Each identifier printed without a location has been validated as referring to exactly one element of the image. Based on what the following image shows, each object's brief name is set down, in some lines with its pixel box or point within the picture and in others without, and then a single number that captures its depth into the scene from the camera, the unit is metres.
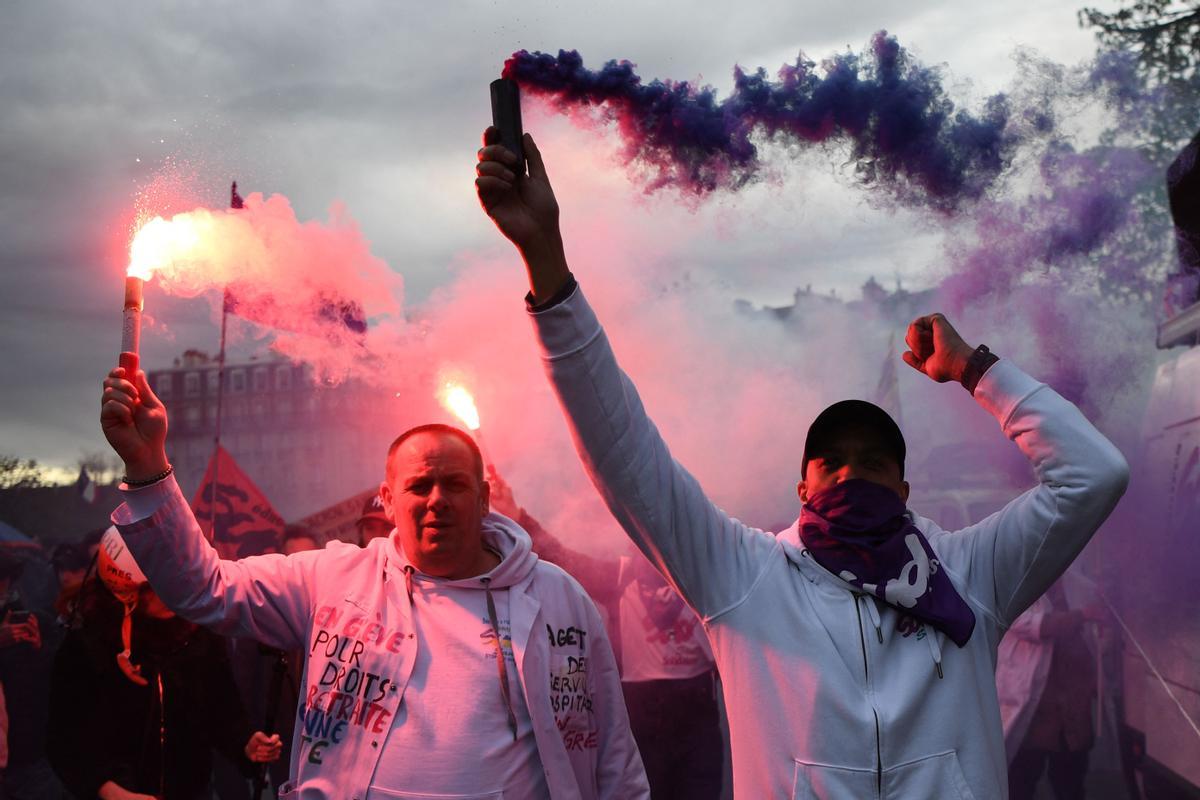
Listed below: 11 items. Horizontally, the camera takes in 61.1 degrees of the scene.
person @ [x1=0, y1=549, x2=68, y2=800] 5.96
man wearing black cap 2.09
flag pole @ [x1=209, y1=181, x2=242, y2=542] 6.01
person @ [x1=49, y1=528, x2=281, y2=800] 3.81
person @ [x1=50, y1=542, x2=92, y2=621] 6.53
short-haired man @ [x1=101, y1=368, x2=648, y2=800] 2.72
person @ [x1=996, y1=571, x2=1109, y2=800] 6.28
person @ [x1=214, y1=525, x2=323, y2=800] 6.16
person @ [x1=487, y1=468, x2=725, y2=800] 5.76
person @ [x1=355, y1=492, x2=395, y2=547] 5.93
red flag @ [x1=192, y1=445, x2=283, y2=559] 7.67
